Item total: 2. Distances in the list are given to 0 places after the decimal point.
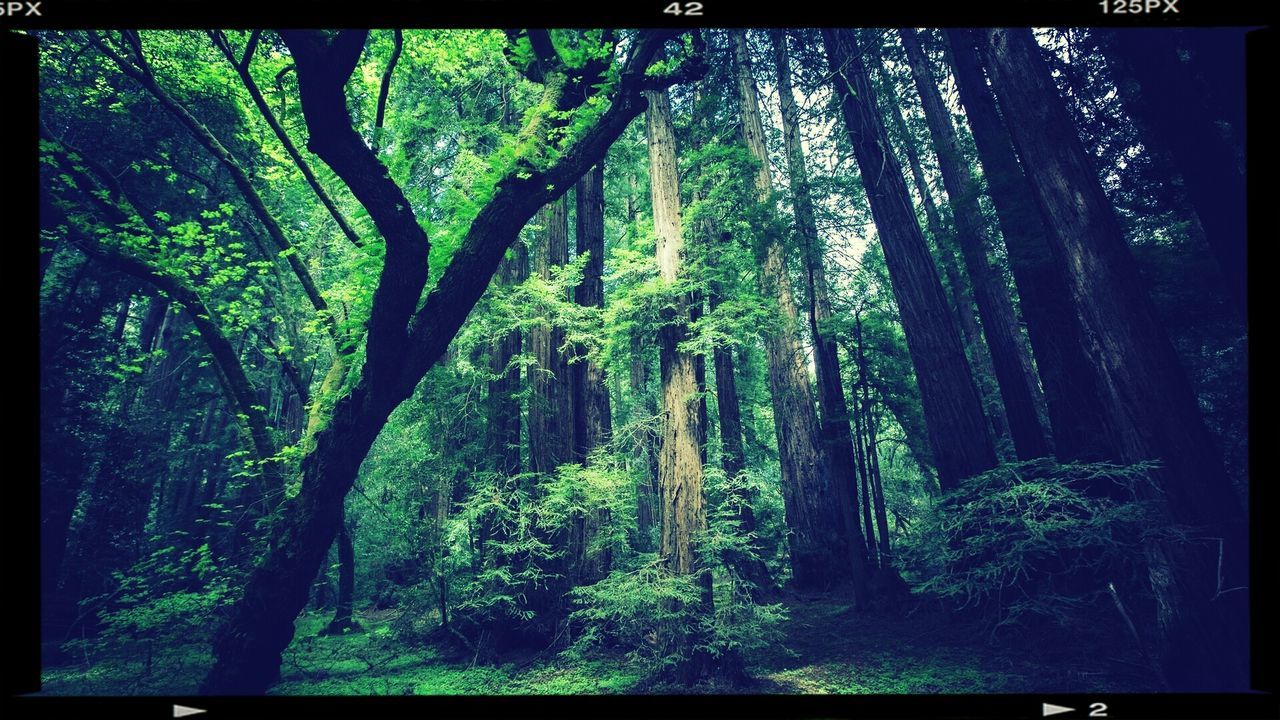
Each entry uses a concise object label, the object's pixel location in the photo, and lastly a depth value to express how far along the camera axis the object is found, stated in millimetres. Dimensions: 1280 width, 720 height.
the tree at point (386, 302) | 4172
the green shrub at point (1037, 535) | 3807
